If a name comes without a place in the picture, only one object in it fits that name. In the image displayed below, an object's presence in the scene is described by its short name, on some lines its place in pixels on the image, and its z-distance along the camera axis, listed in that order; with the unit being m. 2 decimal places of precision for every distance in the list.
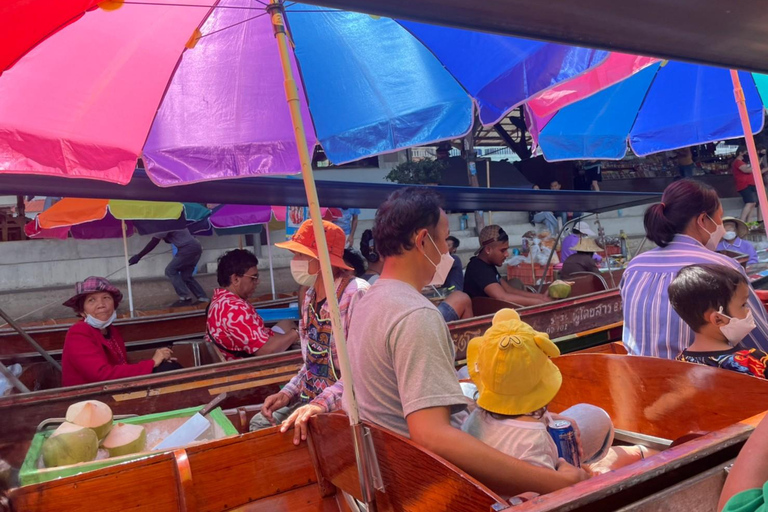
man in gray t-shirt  1.45
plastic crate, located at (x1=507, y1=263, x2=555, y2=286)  8.85
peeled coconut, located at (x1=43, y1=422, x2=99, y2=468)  2.50
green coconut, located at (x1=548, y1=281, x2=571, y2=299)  5.66
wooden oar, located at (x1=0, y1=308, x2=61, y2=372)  4.42
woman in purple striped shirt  2.71
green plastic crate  2.40
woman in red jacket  3.73
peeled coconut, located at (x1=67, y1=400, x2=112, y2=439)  2.66
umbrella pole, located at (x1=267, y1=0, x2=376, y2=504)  1.68
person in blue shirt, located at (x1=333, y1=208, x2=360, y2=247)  9.60
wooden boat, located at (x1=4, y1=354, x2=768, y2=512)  1.37
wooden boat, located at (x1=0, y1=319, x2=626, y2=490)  3.19
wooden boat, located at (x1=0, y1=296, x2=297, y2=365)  5.73
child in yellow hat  1.53
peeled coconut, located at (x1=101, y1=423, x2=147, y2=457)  2.71
